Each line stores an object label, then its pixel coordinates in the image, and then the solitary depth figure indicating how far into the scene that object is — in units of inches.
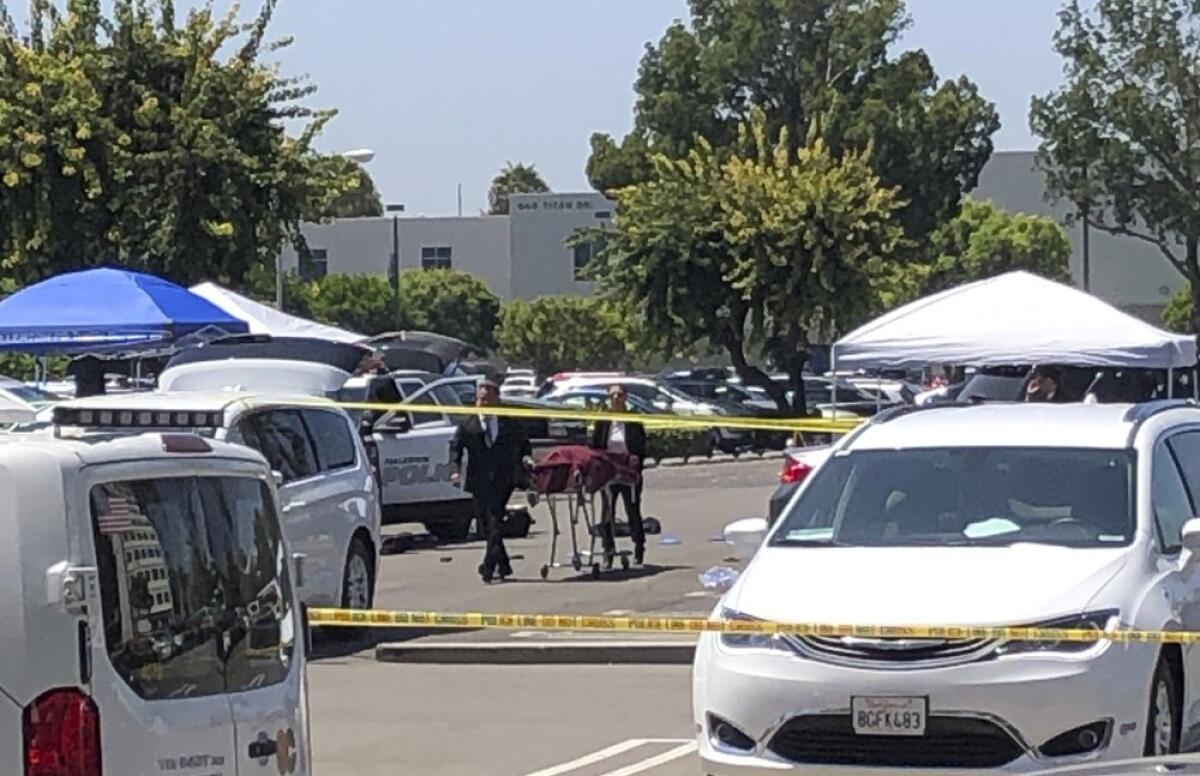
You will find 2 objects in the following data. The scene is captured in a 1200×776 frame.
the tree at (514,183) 5467.5
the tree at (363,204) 4374.3
